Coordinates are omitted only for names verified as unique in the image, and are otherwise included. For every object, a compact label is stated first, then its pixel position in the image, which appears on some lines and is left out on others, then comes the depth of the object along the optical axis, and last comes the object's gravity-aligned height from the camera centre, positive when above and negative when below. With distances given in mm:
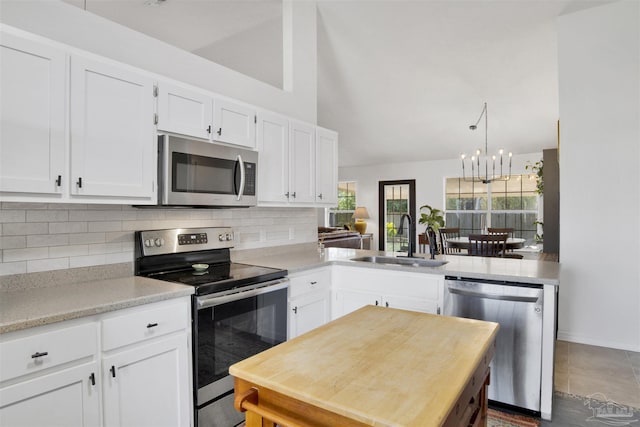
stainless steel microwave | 2248 +256
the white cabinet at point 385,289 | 2689 -587
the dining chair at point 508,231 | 5469 -334
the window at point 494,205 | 7418 +160
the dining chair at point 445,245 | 5667 -492
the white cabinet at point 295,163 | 2986 +433
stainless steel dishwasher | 2301 -757
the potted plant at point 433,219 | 7883 -129
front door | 8656 +114
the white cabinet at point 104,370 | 1405 -678
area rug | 2260 -1271
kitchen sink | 3072 -413
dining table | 5059 -430
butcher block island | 909 -459
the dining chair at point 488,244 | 4776 -407
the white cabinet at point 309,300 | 2723 -670
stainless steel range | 2068 -545
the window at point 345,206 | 9664 +174
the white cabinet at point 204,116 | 2275 +642
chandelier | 7129 +910
